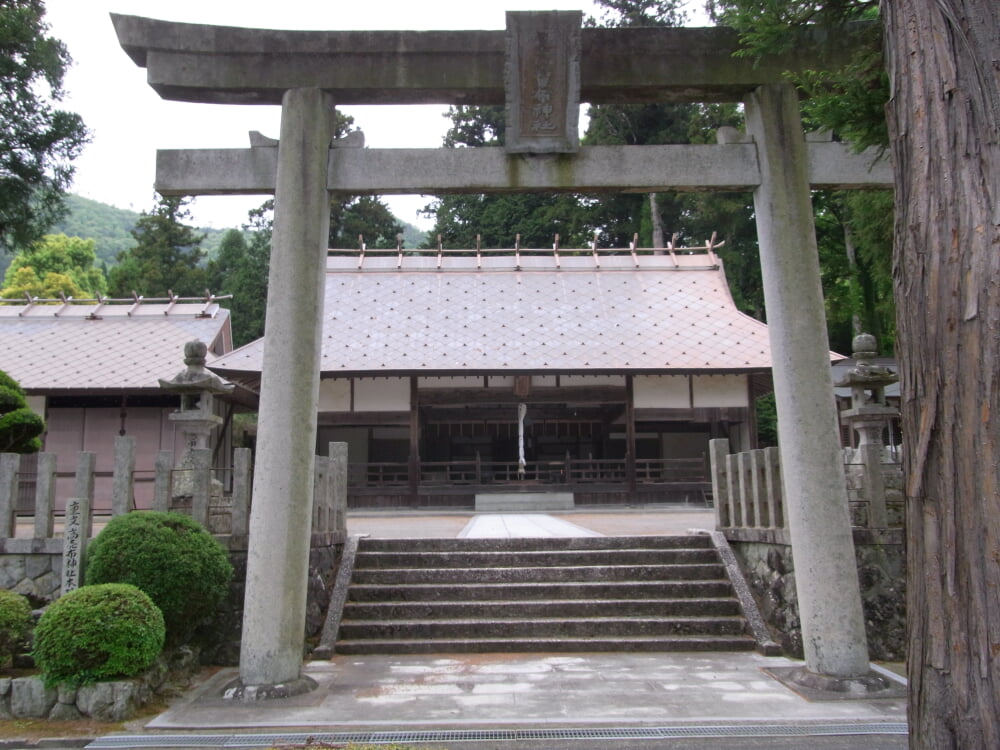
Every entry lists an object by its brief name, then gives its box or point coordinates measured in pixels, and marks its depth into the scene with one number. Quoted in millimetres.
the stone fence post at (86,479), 6699
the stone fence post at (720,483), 8594
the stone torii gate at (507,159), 5793
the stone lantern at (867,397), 8125
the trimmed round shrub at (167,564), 5727
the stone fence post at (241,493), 7031
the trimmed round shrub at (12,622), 5562
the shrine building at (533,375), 17141
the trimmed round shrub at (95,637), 4996
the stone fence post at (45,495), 7027
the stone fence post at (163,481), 6938
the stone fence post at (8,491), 7051
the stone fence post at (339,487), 8438
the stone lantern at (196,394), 8906
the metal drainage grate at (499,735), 4570
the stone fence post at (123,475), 6910
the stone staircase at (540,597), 7035
